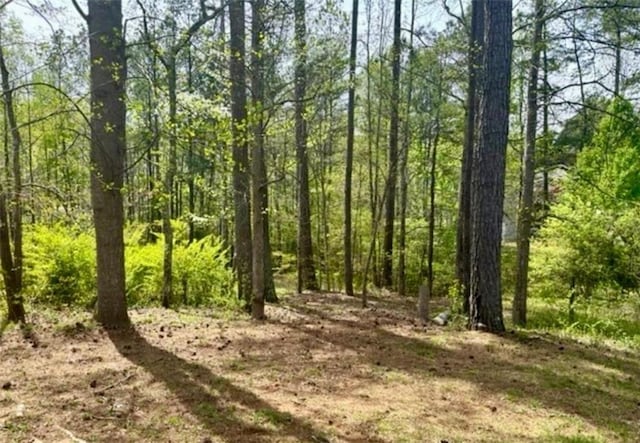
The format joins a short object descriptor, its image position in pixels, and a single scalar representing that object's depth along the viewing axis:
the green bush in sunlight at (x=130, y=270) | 7.58
